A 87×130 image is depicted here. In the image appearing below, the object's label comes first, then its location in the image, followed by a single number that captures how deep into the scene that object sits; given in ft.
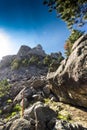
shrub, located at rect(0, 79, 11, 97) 50.49
